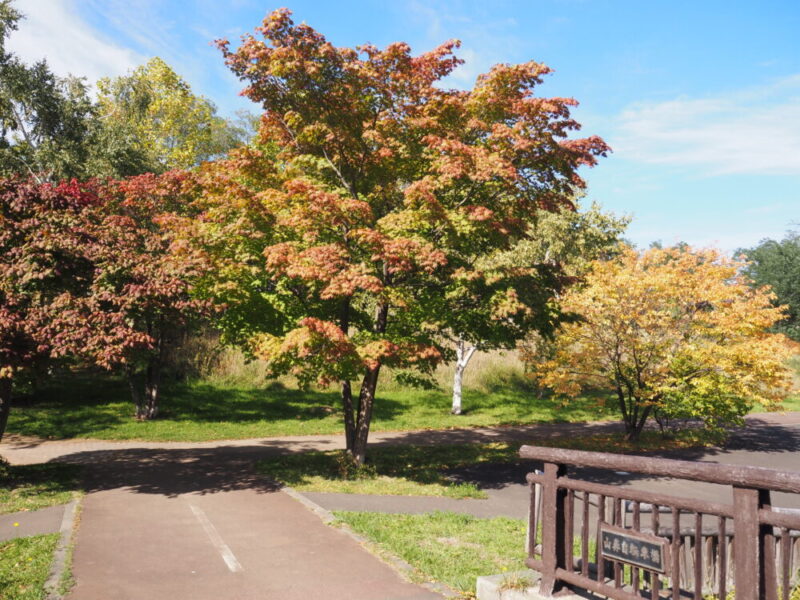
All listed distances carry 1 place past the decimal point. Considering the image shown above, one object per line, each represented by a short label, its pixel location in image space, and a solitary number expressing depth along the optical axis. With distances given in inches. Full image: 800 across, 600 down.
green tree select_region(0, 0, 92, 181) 970.1
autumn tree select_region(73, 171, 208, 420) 354.9
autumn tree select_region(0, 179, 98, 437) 354.0
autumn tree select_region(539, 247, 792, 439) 593.3
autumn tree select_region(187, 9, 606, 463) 394.0
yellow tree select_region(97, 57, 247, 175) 1390.3
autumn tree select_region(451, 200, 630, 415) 890.7
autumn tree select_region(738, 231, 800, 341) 2144.4
